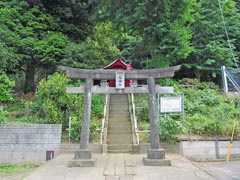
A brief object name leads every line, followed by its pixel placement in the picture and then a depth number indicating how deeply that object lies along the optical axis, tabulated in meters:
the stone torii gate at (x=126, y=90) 5.69
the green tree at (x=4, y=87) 8.28
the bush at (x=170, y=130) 7.23
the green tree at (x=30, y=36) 11.37
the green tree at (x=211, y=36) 14.37
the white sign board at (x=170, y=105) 7.60
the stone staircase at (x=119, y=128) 7.58
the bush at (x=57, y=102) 7.89
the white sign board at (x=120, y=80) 6.21
